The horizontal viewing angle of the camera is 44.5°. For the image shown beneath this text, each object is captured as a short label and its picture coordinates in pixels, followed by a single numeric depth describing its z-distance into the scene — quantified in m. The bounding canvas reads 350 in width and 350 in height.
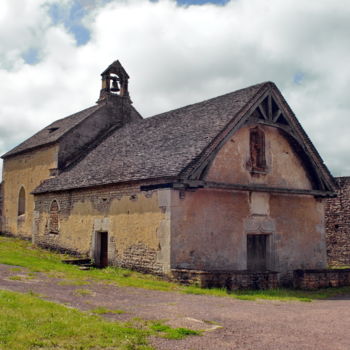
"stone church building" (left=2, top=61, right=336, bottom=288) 13.59
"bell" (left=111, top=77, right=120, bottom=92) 25.67
